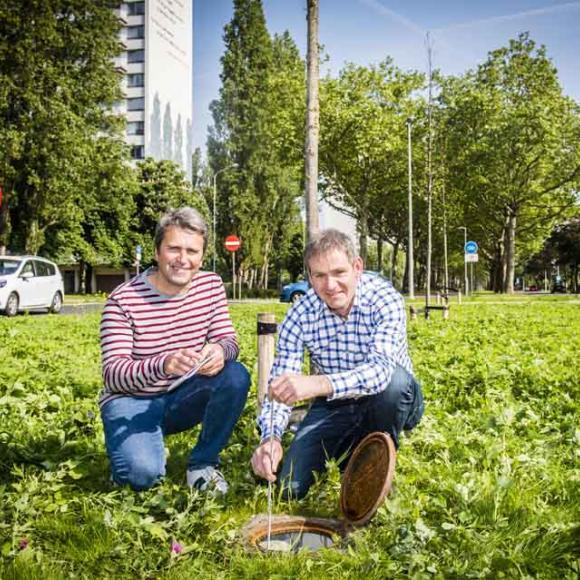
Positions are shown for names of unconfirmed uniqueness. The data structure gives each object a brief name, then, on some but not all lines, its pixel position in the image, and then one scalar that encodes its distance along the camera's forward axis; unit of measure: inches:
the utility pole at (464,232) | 1895.1
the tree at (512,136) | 1576.0
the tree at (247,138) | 1868.8
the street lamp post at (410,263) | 1179.2
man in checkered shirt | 132.8
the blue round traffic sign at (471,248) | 1114.7
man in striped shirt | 139.1
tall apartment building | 2492.6
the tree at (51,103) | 1121.4
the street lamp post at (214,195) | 1716.3
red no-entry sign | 1477.7
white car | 727.1
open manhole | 118.6
